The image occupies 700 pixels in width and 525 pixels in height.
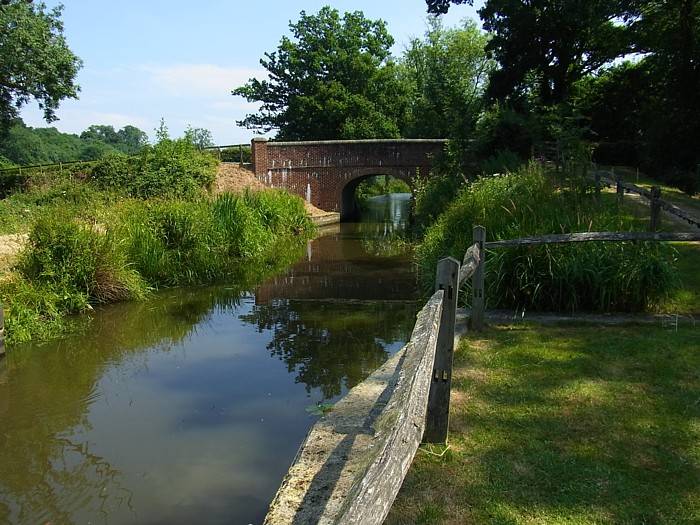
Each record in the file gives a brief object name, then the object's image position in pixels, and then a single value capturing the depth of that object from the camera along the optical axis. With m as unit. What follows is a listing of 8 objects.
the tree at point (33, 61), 22.75
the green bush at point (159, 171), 21.48
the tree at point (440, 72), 39.44
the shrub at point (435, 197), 16.44
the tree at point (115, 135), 126.50
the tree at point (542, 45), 23.44
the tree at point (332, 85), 38.25
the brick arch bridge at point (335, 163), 27.95
